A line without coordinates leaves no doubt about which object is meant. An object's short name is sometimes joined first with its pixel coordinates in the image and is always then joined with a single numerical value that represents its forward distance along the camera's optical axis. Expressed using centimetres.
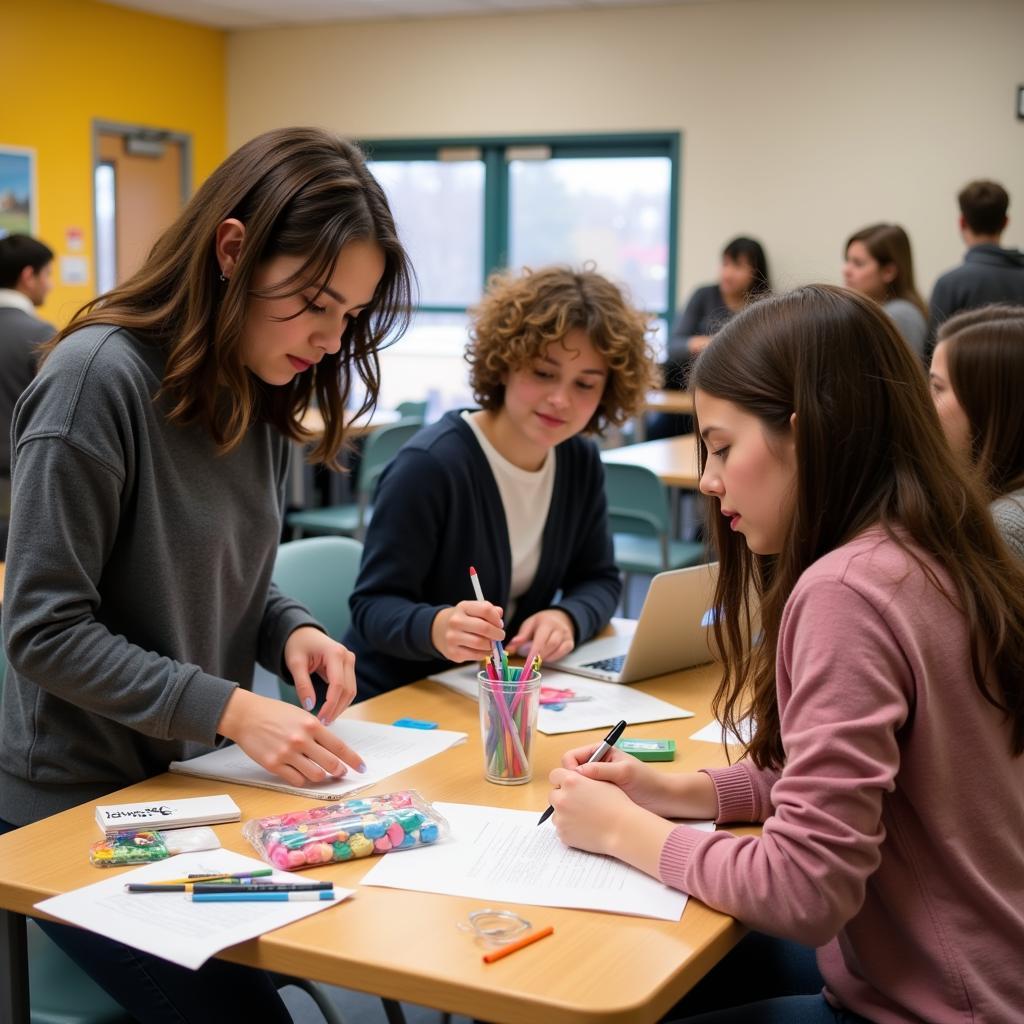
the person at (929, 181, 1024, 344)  473
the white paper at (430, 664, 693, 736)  167
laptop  181
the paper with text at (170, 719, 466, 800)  141
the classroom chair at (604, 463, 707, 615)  391
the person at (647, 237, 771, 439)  686
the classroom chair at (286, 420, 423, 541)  472
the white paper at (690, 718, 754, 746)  161
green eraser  154
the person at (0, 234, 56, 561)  417
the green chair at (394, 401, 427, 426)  613
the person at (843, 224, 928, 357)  513
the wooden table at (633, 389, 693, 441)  556
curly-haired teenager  202
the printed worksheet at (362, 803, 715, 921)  113
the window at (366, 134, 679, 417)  770
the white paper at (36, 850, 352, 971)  103
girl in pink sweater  107
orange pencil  102
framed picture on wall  701
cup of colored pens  144
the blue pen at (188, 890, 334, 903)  111
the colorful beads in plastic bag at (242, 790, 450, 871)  120
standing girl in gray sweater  138
